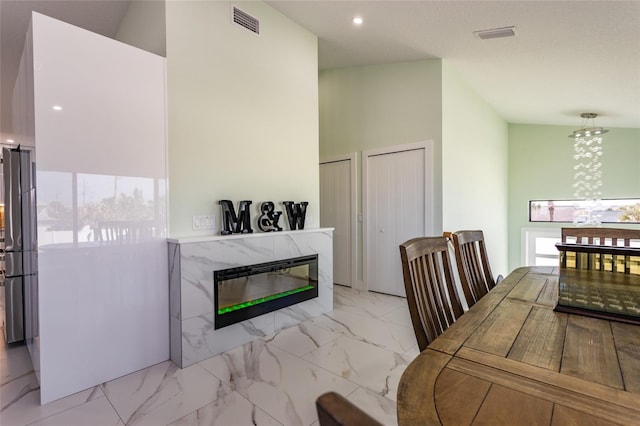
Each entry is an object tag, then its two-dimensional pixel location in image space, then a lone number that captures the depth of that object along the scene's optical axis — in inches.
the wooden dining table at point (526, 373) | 26.2
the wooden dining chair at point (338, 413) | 12.3
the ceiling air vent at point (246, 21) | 115.1
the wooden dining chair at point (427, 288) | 47.5
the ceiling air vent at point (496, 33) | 114.6
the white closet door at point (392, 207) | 158.4
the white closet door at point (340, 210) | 189.2
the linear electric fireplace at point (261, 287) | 103.2
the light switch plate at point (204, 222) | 104.5
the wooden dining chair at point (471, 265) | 68.1
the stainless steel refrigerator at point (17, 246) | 95.8
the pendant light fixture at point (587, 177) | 217.9
